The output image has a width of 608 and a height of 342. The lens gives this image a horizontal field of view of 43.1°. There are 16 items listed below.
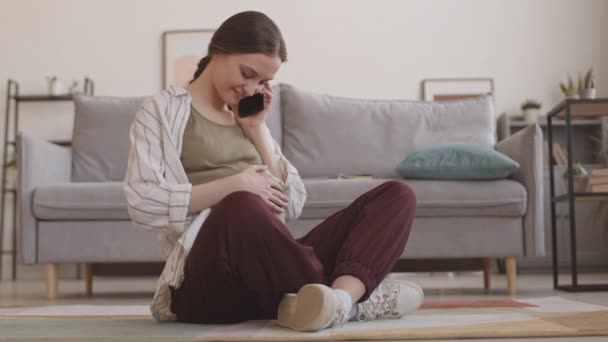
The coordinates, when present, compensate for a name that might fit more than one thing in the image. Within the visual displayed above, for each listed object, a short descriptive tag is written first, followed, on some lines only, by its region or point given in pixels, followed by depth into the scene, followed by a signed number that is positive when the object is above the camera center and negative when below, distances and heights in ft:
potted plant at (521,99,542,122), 16.34 +1.73
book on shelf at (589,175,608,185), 9.40 +0.14
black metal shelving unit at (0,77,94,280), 16.81 +1.43
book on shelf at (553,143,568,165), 15.94 +0.76
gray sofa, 9.30 -0.27
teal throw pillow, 9.33 +0.35
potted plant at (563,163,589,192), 9.70 +0.18
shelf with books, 9.25 +0.14
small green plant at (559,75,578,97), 16.51 +2.22
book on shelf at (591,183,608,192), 9.39 +0.04
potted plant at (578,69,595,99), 11.39 +1.48
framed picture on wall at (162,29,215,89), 17.44 +3.21
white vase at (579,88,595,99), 11.39 +1.47
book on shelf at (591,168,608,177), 9.41 +0.24
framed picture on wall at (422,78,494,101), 17.22 +2.36
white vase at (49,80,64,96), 16.89 +2.35
